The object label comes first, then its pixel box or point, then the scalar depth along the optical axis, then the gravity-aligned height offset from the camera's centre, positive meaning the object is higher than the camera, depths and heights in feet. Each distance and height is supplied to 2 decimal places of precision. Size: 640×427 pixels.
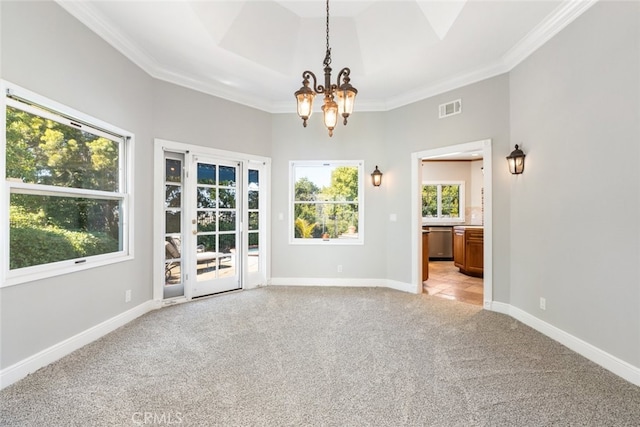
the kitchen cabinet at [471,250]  18.48 -2.19
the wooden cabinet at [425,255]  16.63 -2.28
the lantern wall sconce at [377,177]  16.03 +2.15
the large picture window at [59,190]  7.25 +0.81
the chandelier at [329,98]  7.98 +3.28
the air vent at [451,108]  13.43 +5.02
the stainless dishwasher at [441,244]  25.88 -2.42
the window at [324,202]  16.67 +0.84
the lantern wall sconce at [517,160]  11.10 +2.11
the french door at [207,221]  13.10 -0.19
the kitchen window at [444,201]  26.61 +1.40
